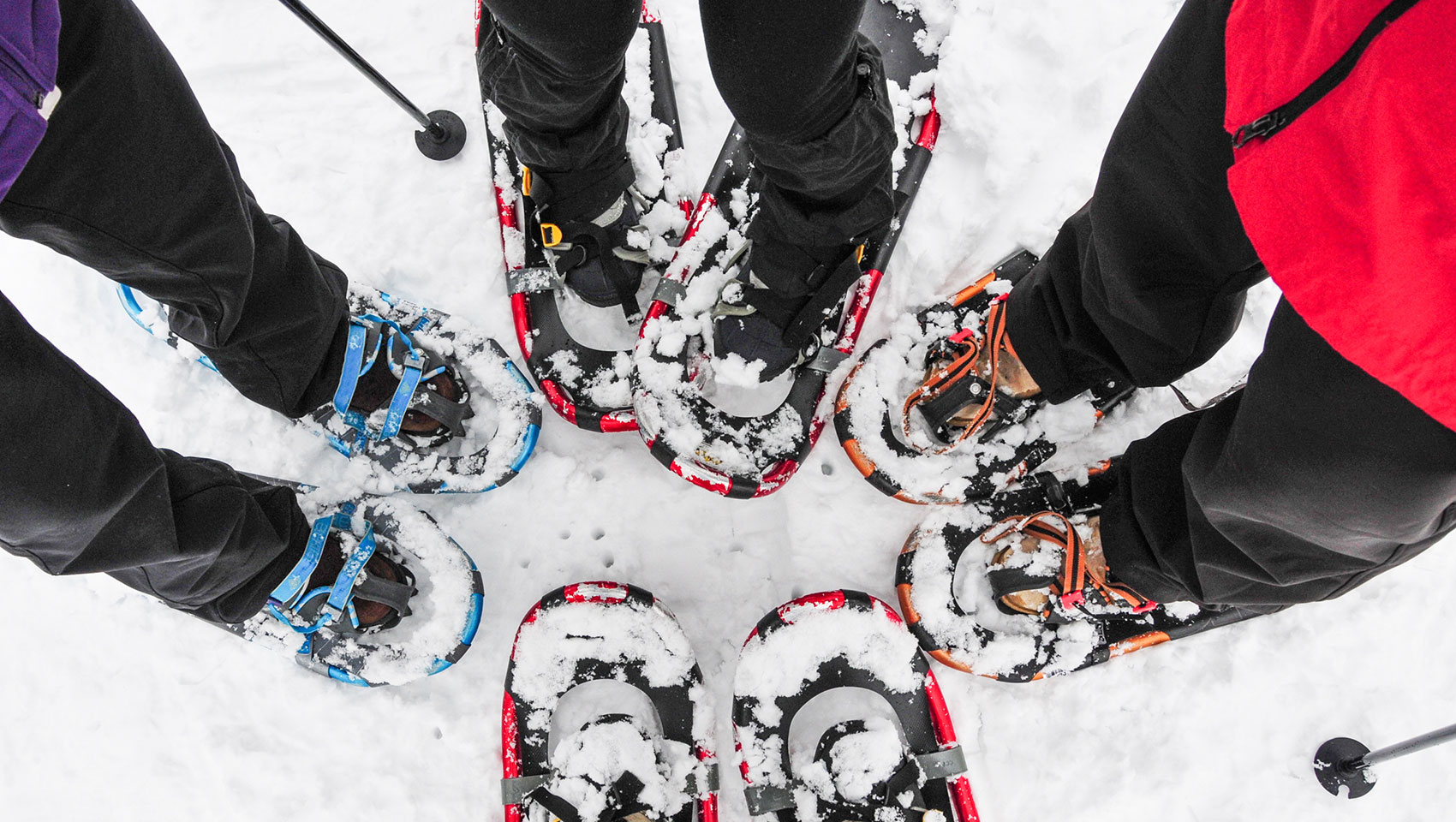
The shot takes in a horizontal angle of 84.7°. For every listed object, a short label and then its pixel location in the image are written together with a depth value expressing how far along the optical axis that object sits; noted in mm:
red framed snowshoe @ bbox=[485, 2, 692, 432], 1640
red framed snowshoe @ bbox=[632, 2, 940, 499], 1563
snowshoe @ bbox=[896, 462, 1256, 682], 1541
